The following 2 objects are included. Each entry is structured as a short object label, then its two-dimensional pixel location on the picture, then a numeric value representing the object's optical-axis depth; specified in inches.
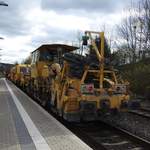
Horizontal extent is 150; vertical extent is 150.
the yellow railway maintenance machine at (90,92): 247.4
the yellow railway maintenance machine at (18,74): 861.8
